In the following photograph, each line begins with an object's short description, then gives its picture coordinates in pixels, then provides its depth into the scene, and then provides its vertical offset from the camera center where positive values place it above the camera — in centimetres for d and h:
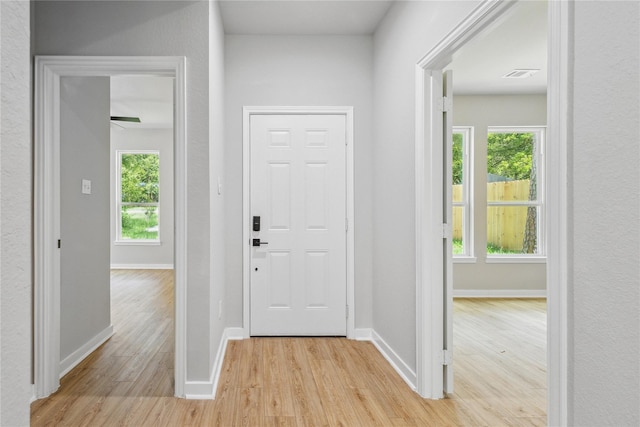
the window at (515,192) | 539 +28
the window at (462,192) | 533 +28
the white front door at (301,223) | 356 -10
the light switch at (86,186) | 302 +20
